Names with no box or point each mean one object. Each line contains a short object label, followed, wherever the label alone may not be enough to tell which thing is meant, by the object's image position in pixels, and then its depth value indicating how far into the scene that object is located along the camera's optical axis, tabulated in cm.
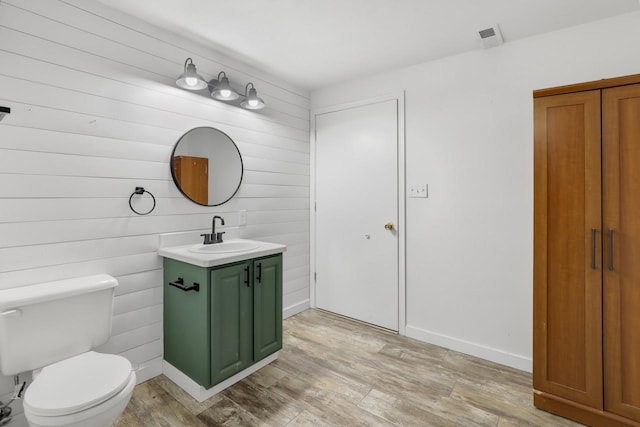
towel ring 204
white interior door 291
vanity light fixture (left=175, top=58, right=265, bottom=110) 213
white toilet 125
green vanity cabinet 189
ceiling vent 215
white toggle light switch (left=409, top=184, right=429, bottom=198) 271
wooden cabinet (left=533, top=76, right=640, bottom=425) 159
